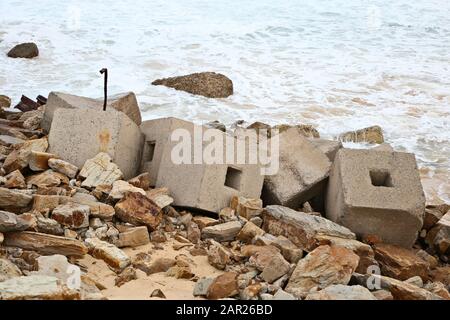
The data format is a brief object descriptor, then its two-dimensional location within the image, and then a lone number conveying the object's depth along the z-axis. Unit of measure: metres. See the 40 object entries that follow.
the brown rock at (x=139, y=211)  3.79
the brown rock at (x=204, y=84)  9.77
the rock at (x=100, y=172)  4.18
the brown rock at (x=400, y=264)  3.69
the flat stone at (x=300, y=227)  3.73
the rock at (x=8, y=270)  2.70
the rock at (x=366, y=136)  7.96
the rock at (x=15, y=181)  4.03
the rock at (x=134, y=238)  3.55
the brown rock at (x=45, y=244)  3.21
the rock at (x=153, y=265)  3.26
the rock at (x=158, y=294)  2.87
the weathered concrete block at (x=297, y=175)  4.51
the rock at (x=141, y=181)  4.27
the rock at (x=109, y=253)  3.24
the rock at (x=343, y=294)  2.70
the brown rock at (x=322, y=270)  3.04
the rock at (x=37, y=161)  4.34
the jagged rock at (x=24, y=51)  11.66
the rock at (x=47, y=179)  4.10
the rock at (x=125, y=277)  3.04
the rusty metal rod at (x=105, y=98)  4.67
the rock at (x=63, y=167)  4.29
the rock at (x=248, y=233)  3.82
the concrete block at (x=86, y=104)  5.20
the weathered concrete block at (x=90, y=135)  4.46
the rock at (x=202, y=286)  2.93
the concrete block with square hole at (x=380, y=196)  3.99
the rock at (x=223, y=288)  2.89
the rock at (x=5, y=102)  7.66
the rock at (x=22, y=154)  4.36
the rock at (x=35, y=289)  2.39
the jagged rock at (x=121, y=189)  3.96
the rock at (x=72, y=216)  3.56
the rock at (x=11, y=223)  3.15
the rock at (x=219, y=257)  3.38
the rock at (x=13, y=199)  3.62
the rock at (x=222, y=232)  3.83
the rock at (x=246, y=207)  4.10
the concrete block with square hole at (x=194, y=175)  4.11
